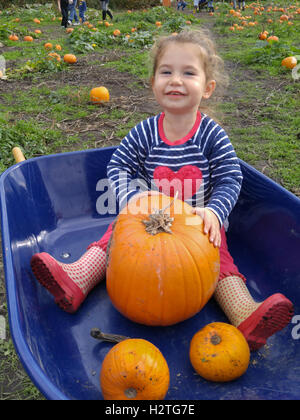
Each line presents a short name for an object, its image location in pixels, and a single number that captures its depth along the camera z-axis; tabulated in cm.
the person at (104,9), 1244
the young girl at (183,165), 179
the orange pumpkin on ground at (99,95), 518
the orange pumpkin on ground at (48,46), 823
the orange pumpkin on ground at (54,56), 701
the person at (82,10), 1330
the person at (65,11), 1117
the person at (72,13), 1230
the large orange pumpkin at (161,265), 156
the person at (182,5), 1644
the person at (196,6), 1608
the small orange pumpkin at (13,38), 952
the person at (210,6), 1619
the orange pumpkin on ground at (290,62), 631
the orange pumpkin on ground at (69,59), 716
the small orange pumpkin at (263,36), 886
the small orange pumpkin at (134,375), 131
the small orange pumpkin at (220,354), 148
